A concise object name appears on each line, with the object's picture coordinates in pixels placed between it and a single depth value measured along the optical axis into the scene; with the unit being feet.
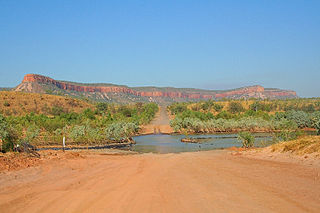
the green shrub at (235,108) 321.77
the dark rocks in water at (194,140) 144.11
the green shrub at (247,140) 89.86
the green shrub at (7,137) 60.48
